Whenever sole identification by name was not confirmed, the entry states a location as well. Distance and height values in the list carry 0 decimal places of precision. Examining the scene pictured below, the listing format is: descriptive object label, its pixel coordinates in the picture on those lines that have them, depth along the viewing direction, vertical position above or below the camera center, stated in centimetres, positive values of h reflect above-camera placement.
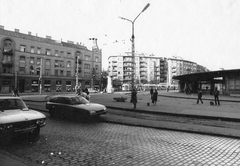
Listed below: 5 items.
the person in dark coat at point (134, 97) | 1484 -84
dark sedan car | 963 -120
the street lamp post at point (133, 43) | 1761 +460
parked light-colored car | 535 -108
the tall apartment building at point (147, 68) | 9975 +1195
